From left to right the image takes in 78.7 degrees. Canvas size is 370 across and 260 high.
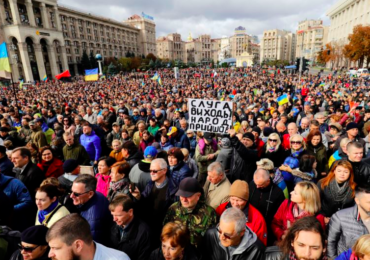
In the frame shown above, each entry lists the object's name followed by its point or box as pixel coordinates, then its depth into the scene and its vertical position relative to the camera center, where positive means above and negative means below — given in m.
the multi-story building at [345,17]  48.65 +11.62
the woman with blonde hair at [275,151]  4.20 -1.50
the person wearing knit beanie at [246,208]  2.47 -1.50
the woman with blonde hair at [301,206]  2.41 -1.46
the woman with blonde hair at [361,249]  1.62 -1.31
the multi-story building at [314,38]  94.62 +12.35
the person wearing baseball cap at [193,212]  2.45 -1.53
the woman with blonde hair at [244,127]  5.90 -1.46
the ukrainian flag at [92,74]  18.05 +0.18
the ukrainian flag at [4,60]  9.11 +0.79
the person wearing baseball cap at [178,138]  5.47 -1.58
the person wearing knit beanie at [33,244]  1.85 -1.33
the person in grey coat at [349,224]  2.11 -1.50
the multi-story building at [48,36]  45.59 +10.31
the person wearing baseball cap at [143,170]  3.44 -1.48
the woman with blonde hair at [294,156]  3.40 -1.39
